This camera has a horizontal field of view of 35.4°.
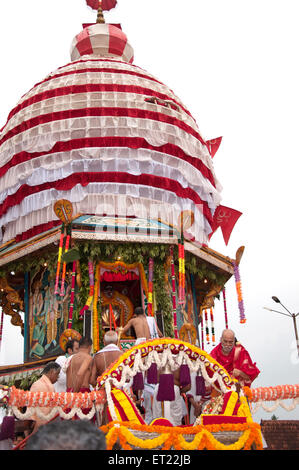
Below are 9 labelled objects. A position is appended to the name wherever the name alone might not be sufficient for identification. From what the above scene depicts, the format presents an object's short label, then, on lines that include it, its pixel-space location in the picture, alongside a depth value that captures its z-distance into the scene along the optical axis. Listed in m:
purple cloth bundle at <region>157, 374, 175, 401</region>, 7.32
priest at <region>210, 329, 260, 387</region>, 7.92
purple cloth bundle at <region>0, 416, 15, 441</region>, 6.22
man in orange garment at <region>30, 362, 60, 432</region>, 7.47
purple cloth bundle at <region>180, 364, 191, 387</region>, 7.49
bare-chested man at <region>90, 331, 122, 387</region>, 8.49
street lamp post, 16.91
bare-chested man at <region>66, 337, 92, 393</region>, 8.33
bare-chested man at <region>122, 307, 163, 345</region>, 10.89
